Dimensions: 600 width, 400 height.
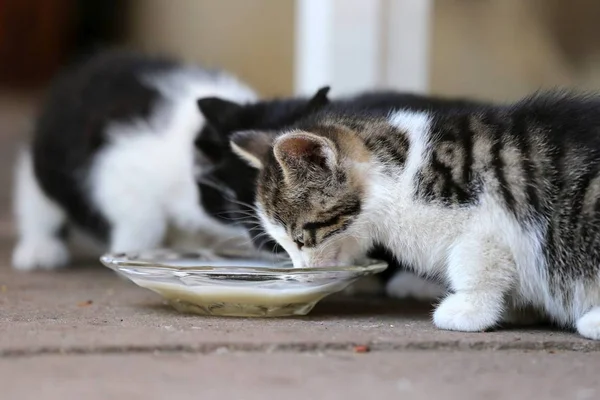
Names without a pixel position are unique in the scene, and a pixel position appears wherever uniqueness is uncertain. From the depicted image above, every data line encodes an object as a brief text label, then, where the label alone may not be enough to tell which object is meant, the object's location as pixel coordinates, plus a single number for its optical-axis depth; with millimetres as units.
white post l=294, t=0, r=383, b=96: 3141
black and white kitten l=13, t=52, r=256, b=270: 2330
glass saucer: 1603
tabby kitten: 1514
